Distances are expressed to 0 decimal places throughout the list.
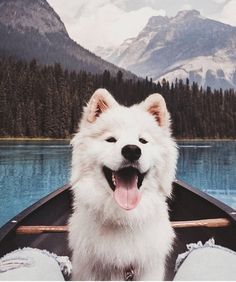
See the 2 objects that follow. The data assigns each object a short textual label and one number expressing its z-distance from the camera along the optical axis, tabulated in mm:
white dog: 968
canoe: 1355
